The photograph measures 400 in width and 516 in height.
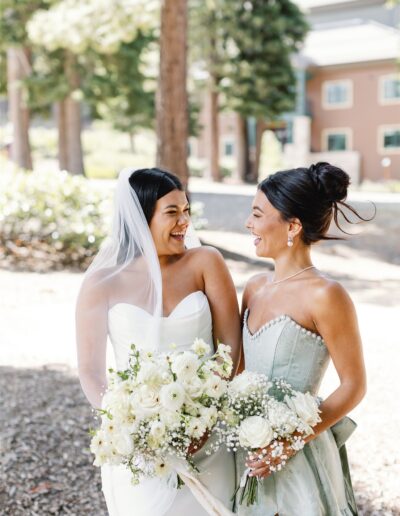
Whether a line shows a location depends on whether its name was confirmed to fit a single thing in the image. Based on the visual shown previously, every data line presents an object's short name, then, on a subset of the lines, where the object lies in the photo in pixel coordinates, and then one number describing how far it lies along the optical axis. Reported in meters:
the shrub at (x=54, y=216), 11.87
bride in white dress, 2.91
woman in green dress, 2.48
